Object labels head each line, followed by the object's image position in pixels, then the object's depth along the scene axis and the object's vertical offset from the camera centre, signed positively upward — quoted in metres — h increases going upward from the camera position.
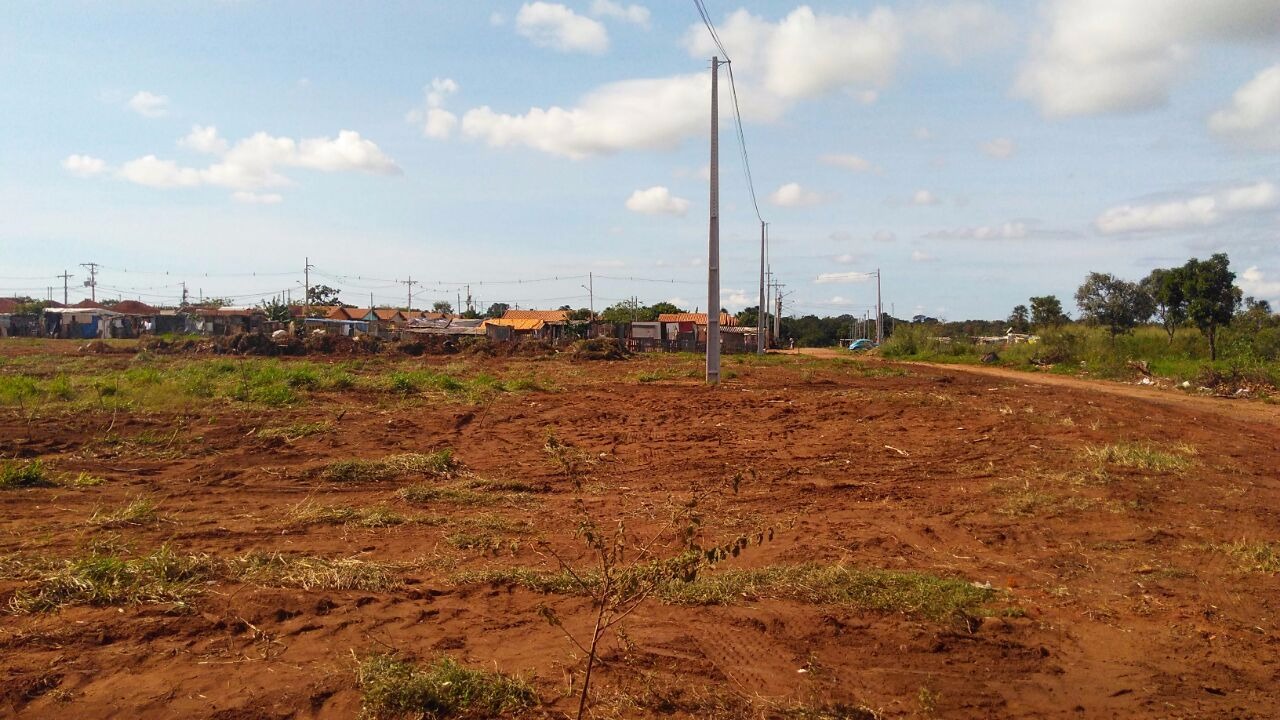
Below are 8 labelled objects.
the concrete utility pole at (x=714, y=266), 20.47 +2.01
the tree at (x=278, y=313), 58.25 +2.17
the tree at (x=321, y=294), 91.06 +5.64
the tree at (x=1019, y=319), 76.47 +2.65
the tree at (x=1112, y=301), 48.16 +2.73
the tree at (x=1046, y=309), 62.00 +2.86
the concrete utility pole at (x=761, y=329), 42.16 +0.83
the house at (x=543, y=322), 62.66 +1.83
